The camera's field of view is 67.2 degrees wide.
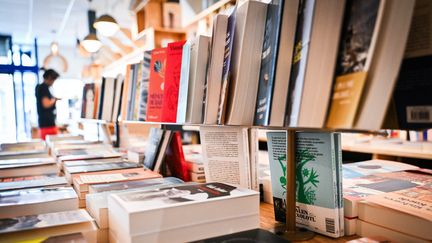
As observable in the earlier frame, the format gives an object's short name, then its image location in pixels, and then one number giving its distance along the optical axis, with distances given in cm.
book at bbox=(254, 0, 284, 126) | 69
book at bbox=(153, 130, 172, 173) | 148
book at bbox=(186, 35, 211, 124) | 97
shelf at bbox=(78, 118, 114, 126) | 249
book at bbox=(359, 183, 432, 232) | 69
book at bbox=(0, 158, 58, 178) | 147
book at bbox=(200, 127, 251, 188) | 97
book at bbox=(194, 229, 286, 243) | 69
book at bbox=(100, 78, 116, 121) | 245
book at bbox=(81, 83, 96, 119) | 284
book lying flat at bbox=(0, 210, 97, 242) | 68
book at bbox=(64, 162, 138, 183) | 135
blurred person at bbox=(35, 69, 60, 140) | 446
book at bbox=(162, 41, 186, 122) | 117
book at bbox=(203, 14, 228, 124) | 90
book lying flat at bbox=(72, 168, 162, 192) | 114
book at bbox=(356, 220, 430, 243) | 69
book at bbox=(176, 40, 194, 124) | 106
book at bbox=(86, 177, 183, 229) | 79
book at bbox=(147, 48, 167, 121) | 131
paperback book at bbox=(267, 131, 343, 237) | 78
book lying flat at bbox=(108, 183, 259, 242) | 65
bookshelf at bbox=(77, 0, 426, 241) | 81
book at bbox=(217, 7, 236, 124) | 85
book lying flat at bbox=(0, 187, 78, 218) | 84
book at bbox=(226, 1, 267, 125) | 78
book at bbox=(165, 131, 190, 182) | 140
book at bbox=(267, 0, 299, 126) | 67
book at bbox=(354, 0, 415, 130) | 49
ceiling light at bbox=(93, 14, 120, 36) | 374
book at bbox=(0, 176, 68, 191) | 112
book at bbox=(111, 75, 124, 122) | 230
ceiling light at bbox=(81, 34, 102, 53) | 458
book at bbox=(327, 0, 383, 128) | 50
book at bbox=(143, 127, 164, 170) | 151
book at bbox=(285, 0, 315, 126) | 61
